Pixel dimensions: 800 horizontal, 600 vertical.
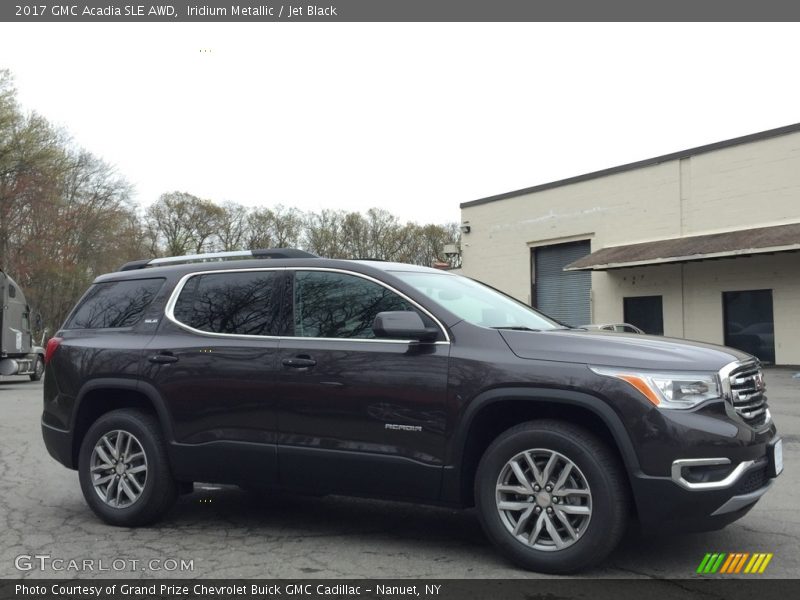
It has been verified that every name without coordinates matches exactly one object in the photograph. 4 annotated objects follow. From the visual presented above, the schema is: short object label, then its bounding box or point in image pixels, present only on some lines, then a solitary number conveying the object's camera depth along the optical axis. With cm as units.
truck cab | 1962
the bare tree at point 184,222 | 5641
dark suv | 405
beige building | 2191
